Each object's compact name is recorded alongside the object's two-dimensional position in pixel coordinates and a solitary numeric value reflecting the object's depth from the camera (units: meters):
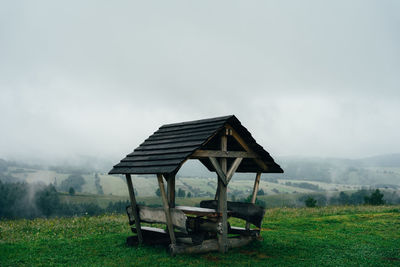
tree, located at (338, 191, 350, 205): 160.68
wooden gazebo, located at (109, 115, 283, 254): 12.91
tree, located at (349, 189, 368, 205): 155.65
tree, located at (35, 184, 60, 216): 118.09
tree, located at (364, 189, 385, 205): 56.88
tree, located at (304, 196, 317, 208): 48.21
